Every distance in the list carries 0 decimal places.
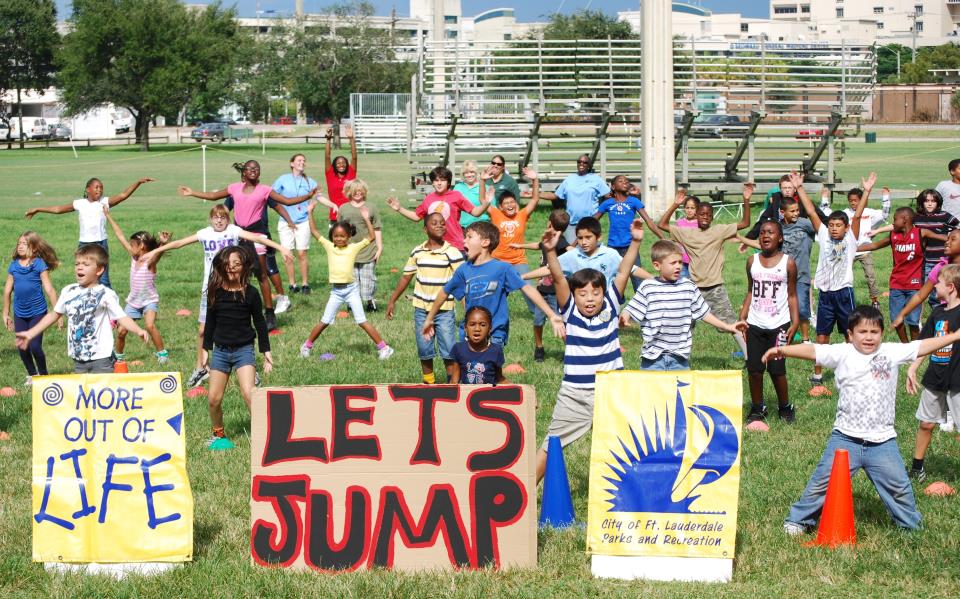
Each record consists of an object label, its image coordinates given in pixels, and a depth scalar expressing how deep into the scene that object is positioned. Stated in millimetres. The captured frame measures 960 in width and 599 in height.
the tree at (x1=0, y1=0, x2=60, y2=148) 92062
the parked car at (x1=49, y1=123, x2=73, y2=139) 98562
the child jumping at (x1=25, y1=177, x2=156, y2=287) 15352
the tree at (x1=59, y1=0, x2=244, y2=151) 80288
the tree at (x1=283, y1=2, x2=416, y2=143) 89625
